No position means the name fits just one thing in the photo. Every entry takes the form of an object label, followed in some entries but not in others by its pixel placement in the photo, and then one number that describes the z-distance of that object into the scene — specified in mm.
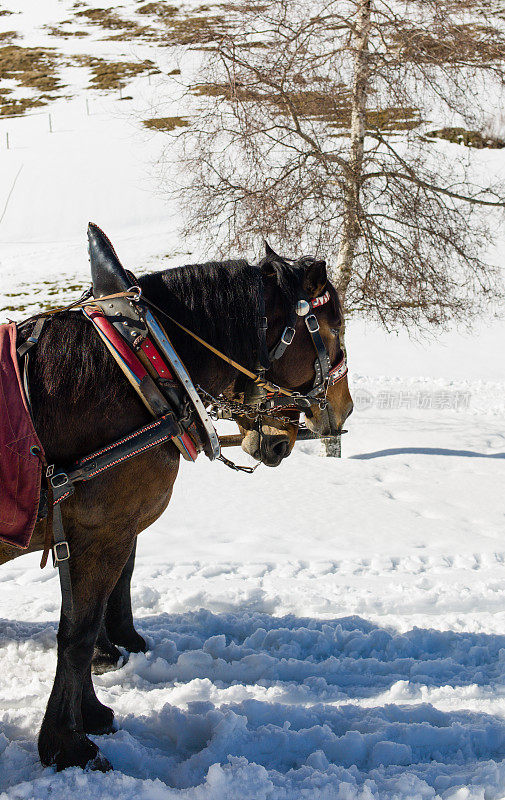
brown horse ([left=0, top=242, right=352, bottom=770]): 2250
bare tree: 6098
